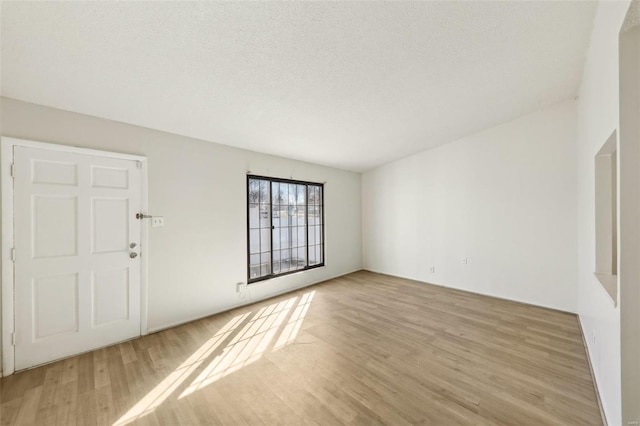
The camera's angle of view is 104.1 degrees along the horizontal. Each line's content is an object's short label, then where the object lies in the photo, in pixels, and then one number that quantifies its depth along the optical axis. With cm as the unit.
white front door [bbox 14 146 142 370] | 233
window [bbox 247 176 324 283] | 419
